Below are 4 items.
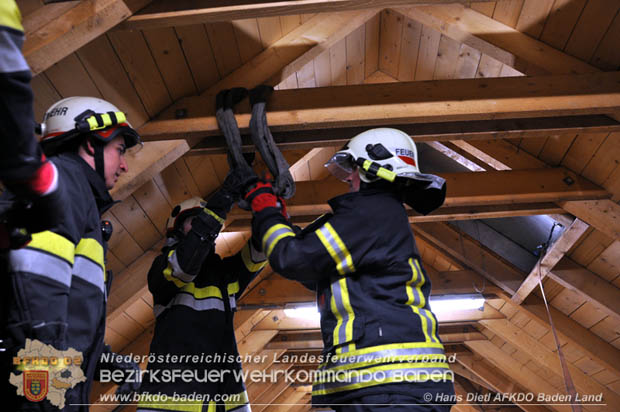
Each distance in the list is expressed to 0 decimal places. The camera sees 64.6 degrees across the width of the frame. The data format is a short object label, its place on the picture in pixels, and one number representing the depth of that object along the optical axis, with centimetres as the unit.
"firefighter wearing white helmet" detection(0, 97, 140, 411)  134
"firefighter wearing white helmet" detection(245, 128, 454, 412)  162
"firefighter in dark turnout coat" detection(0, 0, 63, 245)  94
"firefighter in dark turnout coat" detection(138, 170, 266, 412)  207
